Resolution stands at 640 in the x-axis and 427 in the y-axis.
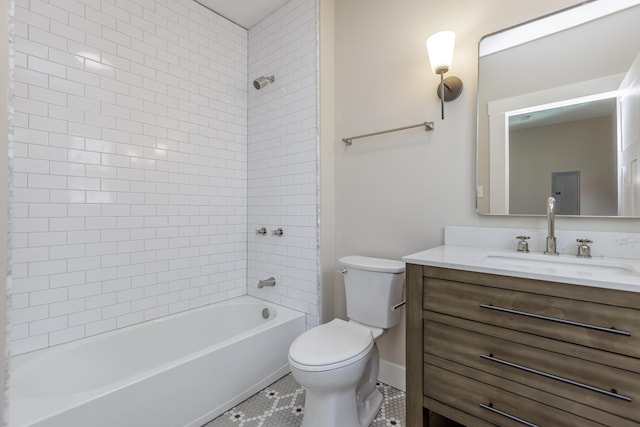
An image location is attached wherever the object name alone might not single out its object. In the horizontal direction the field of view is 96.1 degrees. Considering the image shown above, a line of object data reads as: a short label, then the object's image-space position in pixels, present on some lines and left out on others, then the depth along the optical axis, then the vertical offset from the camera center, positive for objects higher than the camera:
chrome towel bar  1.71 +0.54
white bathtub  1.22 -0.85
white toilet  1.34 -0.67
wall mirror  1.24 +0.48
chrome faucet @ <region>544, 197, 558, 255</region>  1.30 -0.06
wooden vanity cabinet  0.89 -0.49
